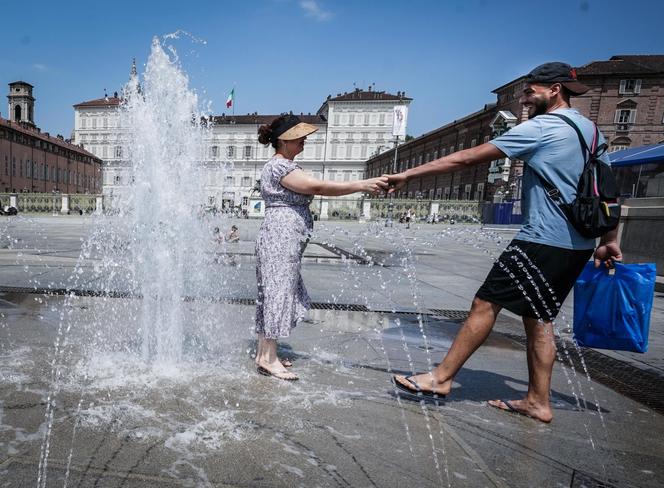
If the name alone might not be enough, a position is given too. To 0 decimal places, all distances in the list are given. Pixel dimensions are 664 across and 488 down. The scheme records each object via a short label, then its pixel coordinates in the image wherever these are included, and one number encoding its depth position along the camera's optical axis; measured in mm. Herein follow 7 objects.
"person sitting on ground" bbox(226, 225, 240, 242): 12727
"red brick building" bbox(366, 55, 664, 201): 37906
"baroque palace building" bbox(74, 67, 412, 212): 77500
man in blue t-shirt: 2287
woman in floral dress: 2794
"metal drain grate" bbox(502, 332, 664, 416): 2816
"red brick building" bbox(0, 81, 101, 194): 54956
